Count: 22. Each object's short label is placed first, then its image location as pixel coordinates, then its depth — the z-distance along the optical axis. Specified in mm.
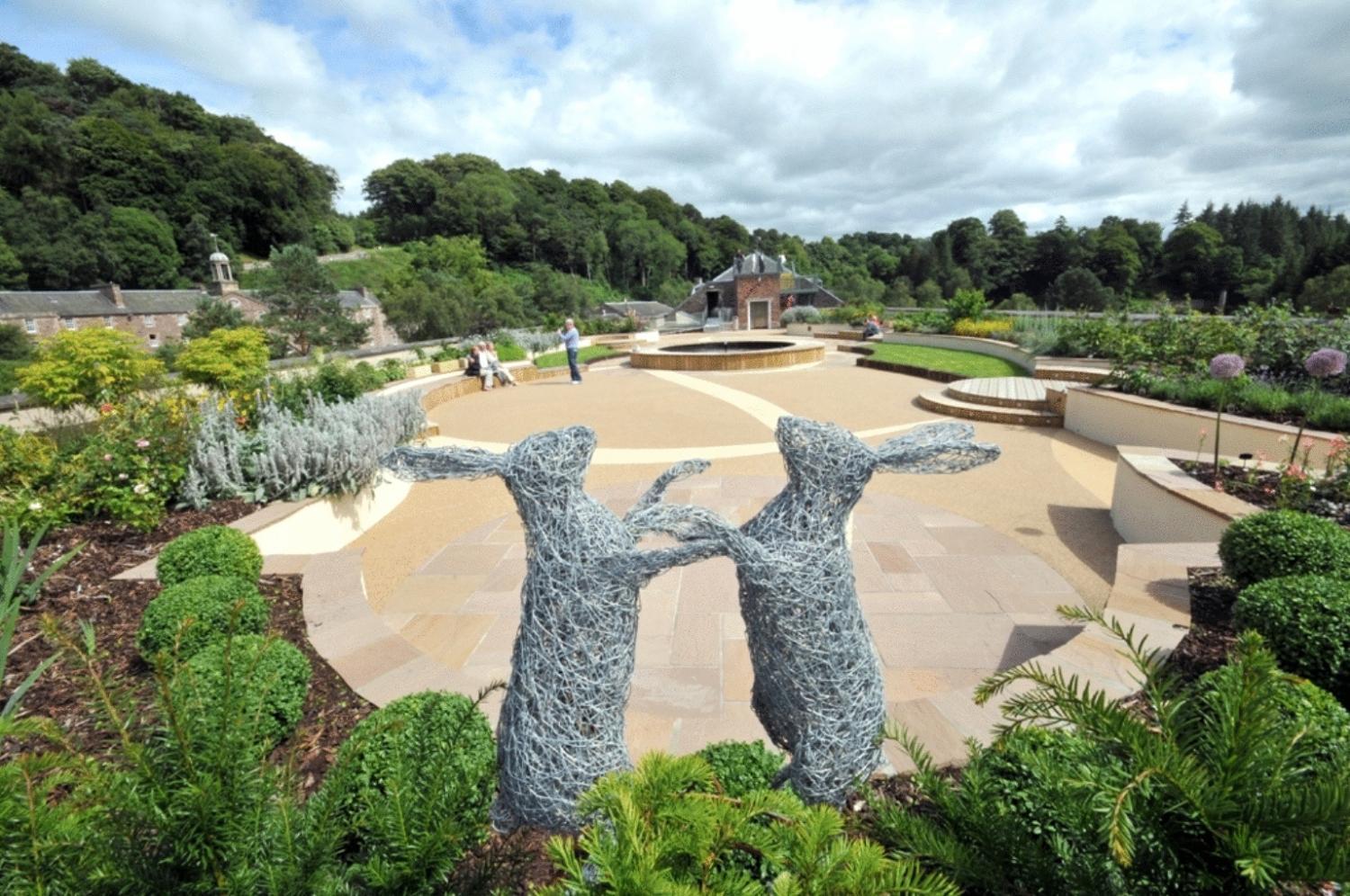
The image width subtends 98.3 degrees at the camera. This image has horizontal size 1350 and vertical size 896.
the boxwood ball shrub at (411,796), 1234
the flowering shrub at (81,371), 8750
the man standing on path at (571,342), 15039
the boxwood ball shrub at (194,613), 2891
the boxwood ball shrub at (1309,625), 2443
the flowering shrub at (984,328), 18906
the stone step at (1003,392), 10391
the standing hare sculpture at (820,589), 1912
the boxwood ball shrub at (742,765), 2088
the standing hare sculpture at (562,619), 1927
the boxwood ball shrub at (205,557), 3529
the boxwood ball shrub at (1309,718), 1253
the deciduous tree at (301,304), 24953
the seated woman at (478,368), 15195
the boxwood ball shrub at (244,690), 1371
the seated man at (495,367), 15305
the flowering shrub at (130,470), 4664
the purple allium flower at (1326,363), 4906
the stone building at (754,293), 40531
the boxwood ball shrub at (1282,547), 3098
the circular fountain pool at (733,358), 17906
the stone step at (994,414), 9820
